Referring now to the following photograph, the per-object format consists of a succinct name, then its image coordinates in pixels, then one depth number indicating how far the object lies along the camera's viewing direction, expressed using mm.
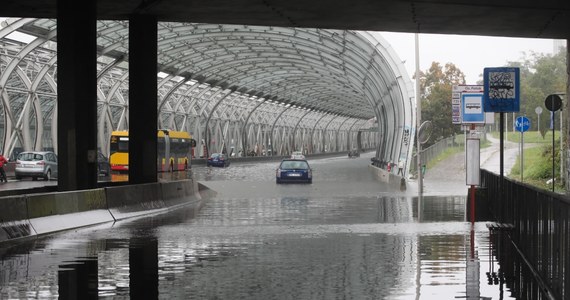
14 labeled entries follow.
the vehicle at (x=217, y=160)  90188
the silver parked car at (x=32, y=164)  51344
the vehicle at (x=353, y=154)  145400
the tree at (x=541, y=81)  105819
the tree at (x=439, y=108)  94875
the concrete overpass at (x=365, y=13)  21469
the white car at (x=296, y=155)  95788
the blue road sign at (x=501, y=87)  19344
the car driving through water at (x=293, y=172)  52000
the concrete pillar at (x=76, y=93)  21094
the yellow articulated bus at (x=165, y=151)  59156
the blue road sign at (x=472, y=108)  22734
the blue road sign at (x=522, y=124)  35688
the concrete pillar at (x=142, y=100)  25853
